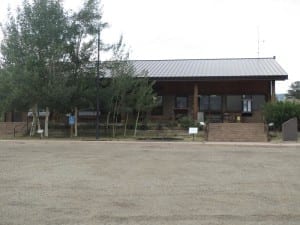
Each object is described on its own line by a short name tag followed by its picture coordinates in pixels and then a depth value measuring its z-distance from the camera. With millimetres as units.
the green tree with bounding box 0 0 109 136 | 29547
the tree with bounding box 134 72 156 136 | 31000
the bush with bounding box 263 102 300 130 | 29953
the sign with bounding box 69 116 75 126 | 31200
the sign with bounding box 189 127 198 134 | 28344
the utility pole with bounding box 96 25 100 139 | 30256
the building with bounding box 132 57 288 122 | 36062
